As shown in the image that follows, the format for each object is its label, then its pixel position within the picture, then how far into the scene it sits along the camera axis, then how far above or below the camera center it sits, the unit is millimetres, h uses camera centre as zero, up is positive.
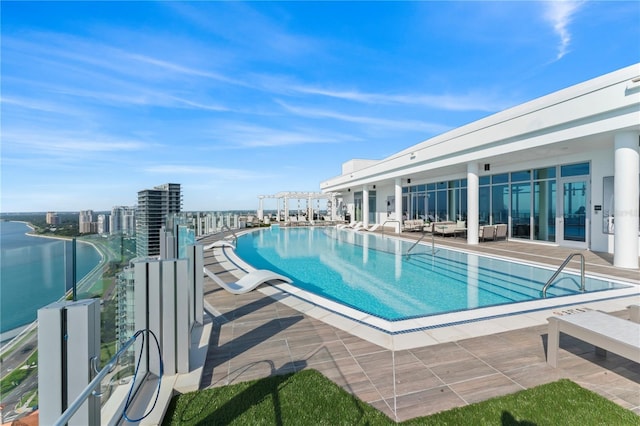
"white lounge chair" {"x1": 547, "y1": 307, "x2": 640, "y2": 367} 2533 -1131
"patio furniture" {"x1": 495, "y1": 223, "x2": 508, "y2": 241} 13925 -863
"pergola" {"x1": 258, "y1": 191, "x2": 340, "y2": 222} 33469 +1743
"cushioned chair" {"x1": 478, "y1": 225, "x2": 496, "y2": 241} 13395 -914
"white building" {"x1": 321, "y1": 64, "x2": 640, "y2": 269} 7777 +1840
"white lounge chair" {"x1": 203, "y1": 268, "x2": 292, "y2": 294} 6069 -1507
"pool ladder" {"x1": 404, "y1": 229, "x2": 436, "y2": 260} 11200 -1633
